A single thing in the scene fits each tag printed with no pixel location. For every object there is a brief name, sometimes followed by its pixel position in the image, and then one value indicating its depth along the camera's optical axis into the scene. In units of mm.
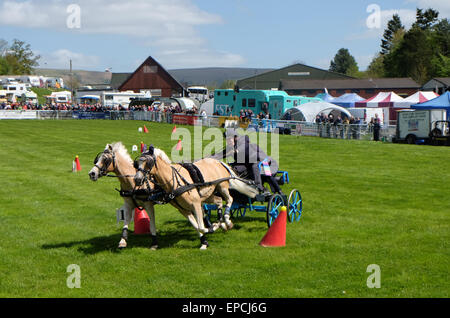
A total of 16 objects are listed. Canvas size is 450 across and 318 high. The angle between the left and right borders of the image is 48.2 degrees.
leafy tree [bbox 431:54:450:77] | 93625
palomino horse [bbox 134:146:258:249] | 9719
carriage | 12055
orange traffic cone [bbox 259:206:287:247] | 10328
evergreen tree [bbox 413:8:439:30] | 114312
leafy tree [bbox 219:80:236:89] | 141875
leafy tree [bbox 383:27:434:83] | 95075
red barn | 96562
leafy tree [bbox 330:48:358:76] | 166750
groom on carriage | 12492
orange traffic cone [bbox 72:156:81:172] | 22462
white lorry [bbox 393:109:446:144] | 33094
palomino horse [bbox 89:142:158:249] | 10102
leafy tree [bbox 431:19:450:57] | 102938
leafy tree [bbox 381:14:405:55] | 132125
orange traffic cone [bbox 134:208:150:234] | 11930
